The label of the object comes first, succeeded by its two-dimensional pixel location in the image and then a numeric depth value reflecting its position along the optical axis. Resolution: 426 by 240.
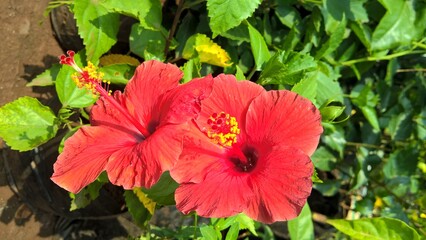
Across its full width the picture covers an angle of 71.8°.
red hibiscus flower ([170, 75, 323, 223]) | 0.20
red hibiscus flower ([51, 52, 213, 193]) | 0.19
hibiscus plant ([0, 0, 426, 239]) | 0.20
